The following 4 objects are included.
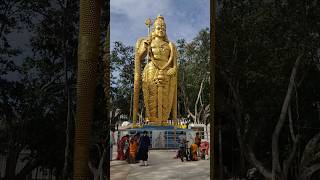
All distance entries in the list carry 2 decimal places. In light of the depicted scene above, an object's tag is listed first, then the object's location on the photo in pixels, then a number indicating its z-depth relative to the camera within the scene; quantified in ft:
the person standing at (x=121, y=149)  29.65
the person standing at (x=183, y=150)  28.70
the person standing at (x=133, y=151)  27.27
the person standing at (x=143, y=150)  26.58
